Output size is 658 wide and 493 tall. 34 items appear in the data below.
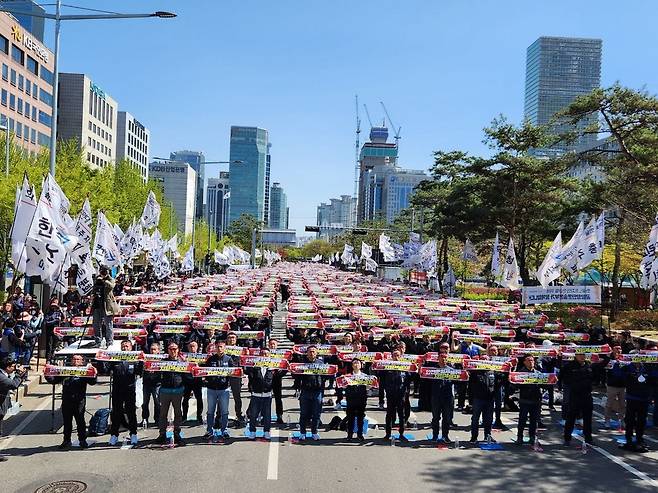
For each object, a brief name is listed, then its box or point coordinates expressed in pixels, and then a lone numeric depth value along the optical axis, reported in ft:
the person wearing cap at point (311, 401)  37.35
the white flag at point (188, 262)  146.20
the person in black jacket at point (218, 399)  36.83
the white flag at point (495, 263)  101.44
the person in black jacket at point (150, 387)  38.52
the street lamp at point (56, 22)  54.75
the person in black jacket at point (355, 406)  37.63
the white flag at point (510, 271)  82.17
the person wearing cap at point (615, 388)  42.26
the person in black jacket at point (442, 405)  37.63
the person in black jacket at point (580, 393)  37.32
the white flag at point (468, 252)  123.44
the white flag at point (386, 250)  177.37
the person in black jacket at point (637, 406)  37.32
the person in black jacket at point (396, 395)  38.06
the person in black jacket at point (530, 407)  37.29
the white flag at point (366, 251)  183.97
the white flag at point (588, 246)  66.45
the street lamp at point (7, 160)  98.17
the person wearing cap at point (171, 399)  35.42
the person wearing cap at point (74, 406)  34.14
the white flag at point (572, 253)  69.15
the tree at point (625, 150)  86.17
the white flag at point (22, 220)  45.52
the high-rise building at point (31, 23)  263.08
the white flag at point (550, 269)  68.64
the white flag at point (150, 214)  100.94
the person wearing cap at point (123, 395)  35.91
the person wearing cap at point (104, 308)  46.57
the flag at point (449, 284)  134.80
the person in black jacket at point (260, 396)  37.55
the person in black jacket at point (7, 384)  33.14
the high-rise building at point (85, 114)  298.15
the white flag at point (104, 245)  68.03
